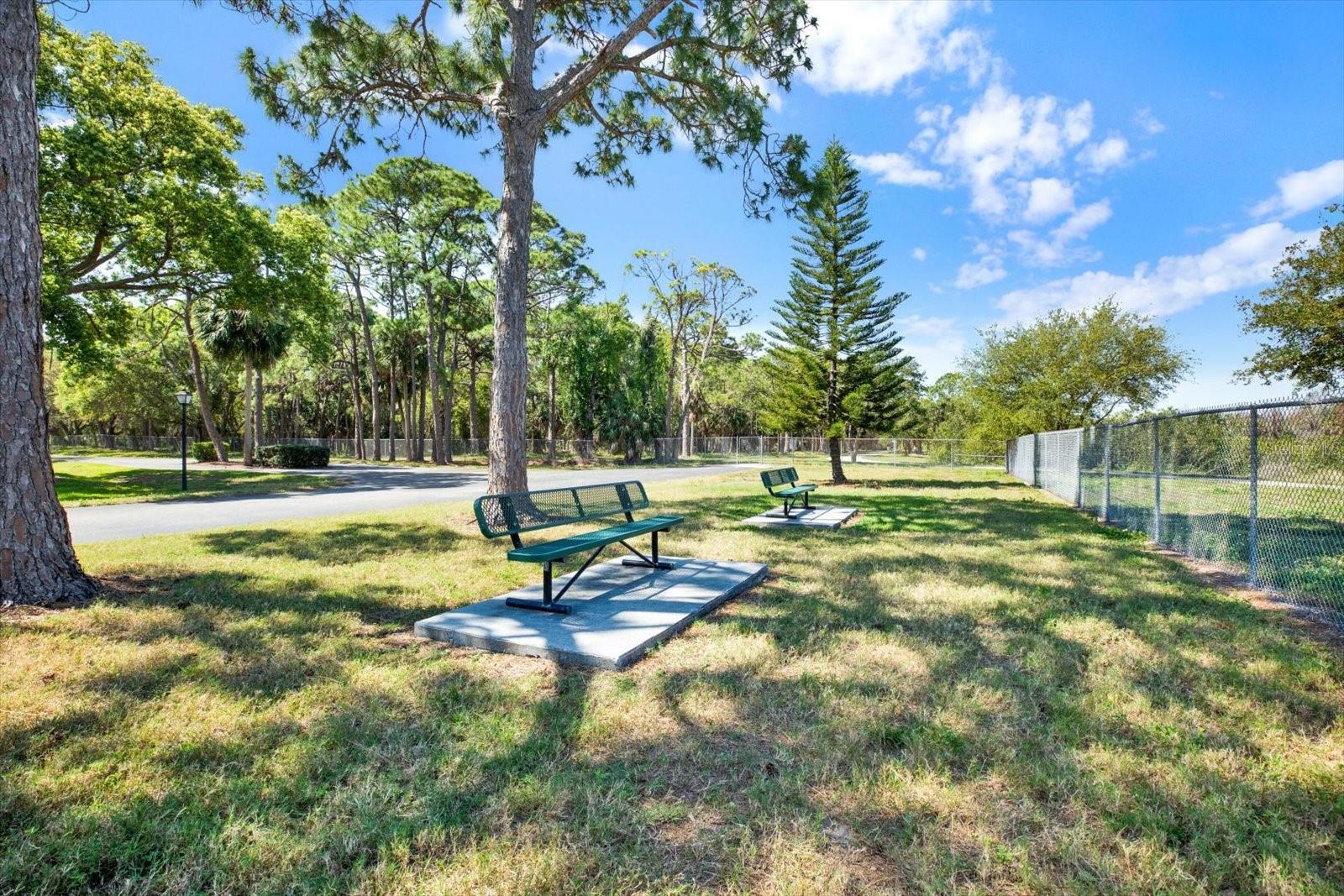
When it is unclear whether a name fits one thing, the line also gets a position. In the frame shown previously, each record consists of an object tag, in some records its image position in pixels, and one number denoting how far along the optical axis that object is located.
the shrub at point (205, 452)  29.58
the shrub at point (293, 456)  24.36
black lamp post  15.38
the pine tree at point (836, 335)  17.61
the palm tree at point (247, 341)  26.42
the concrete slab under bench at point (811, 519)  9.16
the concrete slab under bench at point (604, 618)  3.74
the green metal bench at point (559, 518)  4.45
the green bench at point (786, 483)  9.57
